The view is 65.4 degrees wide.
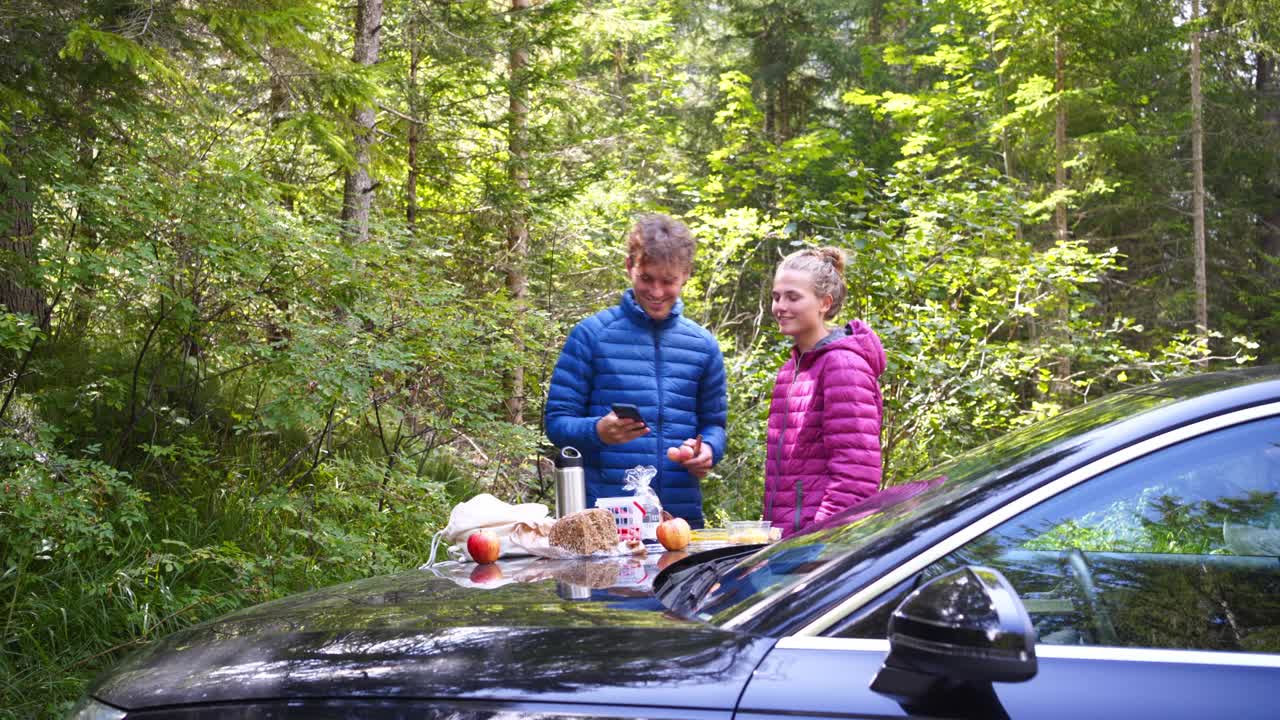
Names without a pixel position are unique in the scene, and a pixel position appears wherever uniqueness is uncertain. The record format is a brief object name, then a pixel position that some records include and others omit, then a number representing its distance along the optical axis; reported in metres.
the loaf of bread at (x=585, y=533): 2.88
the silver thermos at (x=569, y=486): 3.16
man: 3.79
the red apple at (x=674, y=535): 2.98
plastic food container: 3.07
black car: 1.48
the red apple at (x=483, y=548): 2.87
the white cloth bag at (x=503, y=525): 2.97
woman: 3.35
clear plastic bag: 3.18
